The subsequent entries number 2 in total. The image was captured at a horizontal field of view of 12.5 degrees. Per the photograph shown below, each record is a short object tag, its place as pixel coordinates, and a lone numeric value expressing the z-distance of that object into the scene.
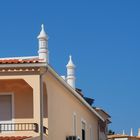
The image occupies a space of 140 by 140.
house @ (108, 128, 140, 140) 52.28
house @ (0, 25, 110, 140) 24.52
